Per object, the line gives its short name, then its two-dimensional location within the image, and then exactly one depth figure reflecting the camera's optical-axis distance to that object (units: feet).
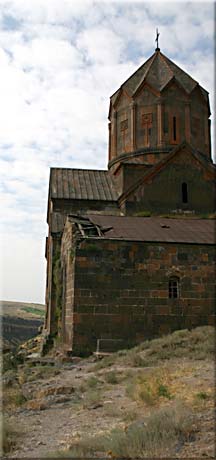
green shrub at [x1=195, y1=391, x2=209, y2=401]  22.32
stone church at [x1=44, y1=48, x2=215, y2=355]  45.88
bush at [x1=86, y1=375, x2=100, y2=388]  30.62
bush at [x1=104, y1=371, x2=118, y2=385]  31.35
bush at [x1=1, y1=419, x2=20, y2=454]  19.89
